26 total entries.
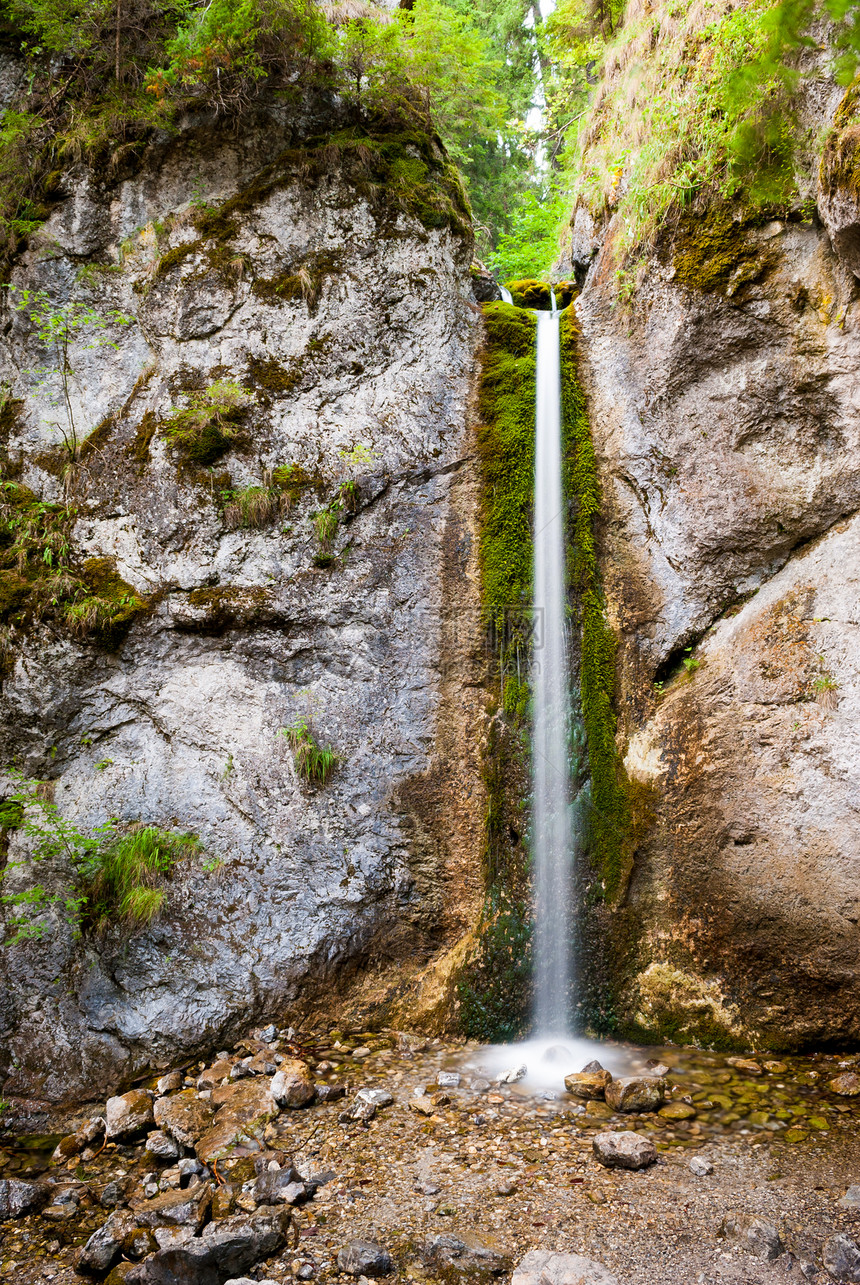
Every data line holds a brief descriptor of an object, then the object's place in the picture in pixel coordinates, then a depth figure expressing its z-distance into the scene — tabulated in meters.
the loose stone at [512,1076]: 4.11
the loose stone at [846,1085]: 3.75
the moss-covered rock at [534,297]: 7.12
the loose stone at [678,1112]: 3.66
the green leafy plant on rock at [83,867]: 4.71
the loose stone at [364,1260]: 2.72
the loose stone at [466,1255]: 2.71
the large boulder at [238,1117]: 3.66
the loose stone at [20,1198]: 3.39
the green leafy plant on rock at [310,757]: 5.21
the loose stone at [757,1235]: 2.66
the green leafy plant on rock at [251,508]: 5.58
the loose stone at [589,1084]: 3.90
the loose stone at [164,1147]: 3.70
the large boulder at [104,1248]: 2.95
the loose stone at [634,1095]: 3.73
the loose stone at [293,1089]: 3.96
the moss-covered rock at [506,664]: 4.79
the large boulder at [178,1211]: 3.15
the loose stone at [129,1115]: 3.95
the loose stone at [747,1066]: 4.07
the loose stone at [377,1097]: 3.92
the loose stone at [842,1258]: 2.53
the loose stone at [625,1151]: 3.24
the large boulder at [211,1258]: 2.74
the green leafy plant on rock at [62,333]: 5.92
